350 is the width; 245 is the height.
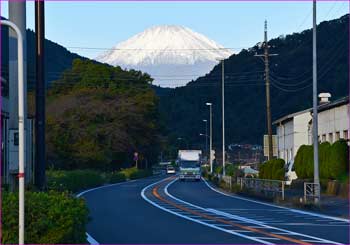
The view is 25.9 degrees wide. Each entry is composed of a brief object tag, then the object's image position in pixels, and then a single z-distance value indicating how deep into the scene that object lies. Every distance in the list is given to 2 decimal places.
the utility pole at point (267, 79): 49.94
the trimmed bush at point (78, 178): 48.84
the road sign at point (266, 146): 59.36
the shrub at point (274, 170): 49.57
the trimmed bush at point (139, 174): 88.14
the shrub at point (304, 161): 47.59
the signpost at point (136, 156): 86.81
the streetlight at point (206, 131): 115.65
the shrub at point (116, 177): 74.00
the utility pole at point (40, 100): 18.69
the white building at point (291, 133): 61.03
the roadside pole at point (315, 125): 33.14
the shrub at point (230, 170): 67.22
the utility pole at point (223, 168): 70.14
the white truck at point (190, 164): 80.19
